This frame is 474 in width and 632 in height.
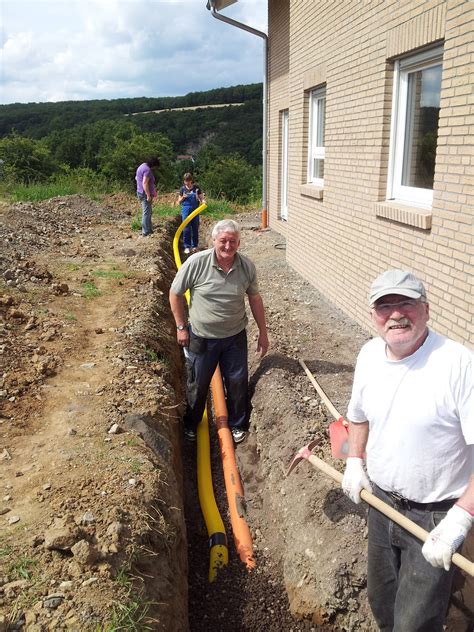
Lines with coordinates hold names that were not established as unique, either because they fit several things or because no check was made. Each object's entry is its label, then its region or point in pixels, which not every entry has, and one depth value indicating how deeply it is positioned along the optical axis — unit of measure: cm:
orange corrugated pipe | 401
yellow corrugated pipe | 394
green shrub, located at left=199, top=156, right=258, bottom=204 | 3402
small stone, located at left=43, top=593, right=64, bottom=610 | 257
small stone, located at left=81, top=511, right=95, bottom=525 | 310
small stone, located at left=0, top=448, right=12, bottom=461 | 376
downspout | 1275
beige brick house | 409
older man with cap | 196
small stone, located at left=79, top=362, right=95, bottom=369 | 528
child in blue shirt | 1127
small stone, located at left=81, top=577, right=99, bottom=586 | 273
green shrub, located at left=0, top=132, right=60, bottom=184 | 3353
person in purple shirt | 1184
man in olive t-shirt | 464
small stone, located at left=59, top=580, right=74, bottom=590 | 268
